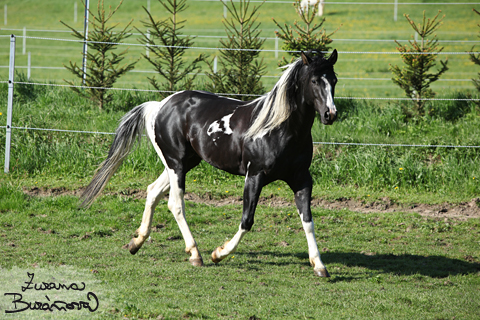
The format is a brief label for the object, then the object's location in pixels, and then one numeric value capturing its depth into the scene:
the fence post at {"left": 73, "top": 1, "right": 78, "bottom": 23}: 62.86
